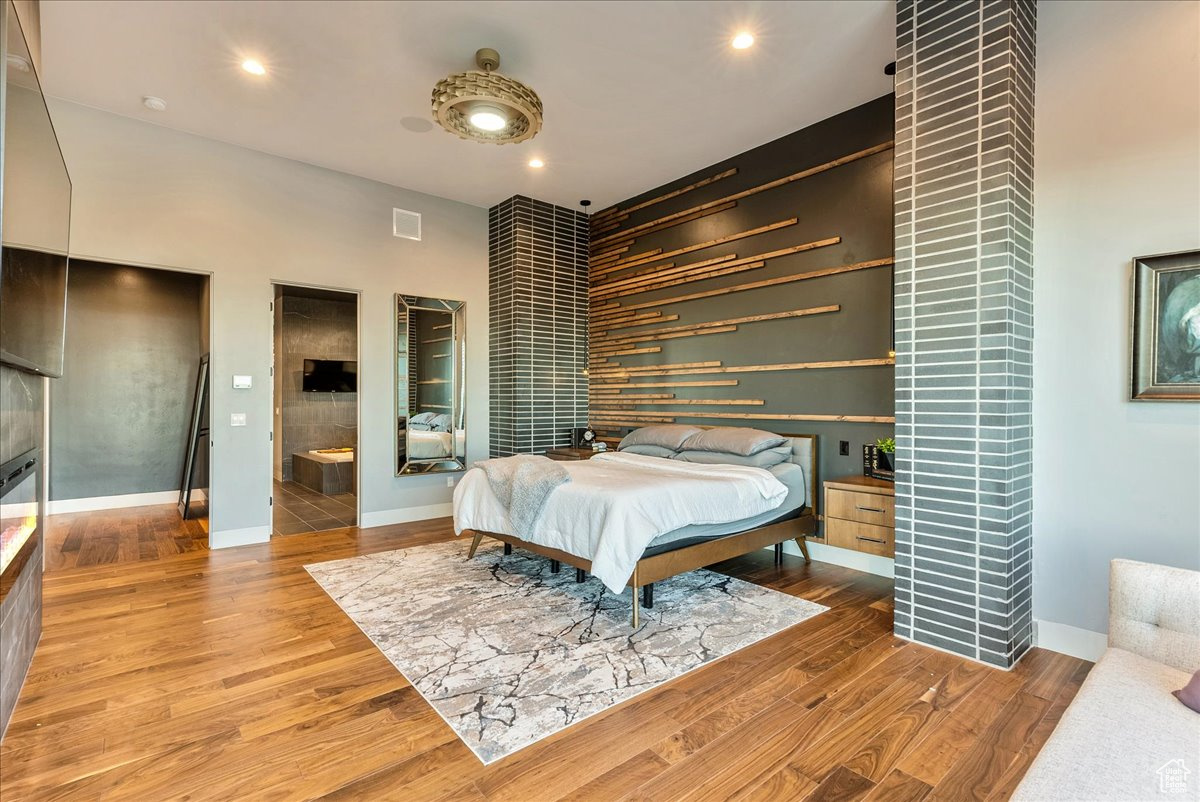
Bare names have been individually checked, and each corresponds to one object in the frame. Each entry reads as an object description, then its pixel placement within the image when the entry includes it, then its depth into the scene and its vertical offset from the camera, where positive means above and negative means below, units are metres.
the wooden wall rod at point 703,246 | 4.46 +1.37
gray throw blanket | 3.41 -0.54
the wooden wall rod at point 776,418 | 3.83 -0.14
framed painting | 2.31 +0.30
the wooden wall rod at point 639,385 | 4.86 +0.13
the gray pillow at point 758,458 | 4.07 -0.44
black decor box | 3.65 -0.43
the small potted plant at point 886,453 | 3.62 -0.36
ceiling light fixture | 2.90 +1.56
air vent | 5.53 +1.72
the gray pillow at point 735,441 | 4.12 -0.32
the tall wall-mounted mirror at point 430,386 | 5.61 +0.13
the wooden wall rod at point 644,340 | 4.93 +0.58
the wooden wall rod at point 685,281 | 4.73 +1.10
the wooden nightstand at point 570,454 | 5.38 -0.54
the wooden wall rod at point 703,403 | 4.66 -0.04
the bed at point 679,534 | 3.07 -0.84
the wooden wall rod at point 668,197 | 4.92 +1.94
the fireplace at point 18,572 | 2.00 -0.69
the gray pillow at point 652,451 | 4.75 -0.45
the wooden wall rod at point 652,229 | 4.96 +1.66
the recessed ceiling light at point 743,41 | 3.21 +2.05
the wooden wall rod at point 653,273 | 4.94 +1.22
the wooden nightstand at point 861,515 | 3.38 -0.72
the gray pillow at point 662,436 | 4.73 -0.33
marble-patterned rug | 2.21 -1.19
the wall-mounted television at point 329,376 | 7.94 +0.32
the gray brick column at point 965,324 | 2.54 +0.35
